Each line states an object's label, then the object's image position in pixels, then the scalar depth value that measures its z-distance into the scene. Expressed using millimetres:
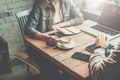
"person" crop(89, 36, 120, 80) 1038
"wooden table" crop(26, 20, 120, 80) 1278
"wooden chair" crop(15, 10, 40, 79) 1722
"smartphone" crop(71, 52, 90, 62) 1397
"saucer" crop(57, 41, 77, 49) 1514
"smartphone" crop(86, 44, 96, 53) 1491
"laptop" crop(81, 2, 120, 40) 1750
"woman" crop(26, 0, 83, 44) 1872
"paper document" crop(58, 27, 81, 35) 1745
